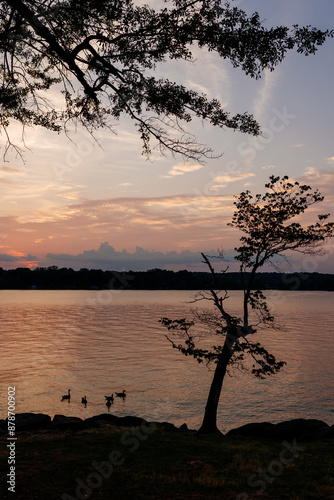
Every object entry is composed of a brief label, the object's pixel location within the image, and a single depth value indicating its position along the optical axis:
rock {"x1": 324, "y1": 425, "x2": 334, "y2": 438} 22.61
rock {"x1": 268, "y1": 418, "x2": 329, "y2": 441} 22.44
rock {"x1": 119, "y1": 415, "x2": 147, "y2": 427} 25.82
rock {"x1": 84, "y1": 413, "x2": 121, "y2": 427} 25.09
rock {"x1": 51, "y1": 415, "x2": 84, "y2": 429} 23.39
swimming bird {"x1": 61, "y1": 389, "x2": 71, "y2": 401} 37.11
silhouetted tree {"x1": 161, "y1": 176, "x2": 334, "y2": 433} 23.11
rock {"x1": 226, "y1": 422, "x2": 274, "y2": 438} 23.66
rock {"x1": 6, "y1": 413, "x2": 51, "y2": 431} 23.88
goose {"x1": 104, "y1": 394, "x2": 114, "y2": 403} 35.31
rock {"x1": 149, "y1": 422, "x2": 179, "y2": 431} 23.88
